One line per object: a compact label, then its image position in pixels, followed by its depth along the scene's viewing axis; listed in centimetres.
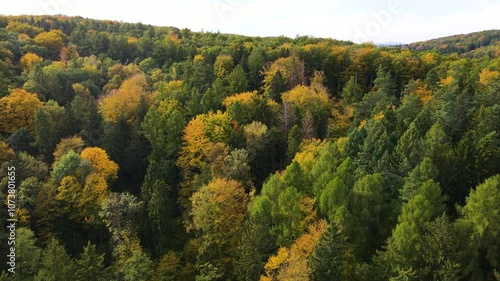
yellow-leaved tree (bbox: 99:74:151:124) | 7806
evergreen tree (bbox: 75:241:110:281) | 4369
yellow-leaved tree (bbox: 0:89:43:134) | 7444
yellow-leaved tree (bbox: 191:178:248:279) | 5253
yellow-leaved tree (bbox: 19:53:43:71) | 10800
